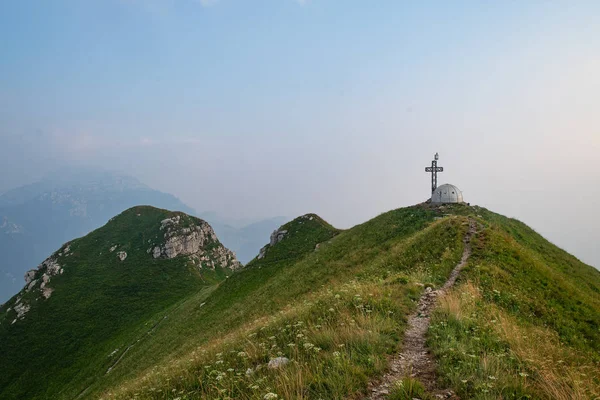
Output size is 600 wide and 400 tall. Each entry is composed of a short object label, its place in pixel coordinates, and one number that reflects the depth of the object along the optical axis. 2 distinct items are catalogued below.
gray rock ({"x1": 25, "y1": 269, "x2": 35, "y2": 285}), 76.62
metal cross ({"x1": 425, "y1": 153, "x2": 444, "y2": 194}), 47.34
